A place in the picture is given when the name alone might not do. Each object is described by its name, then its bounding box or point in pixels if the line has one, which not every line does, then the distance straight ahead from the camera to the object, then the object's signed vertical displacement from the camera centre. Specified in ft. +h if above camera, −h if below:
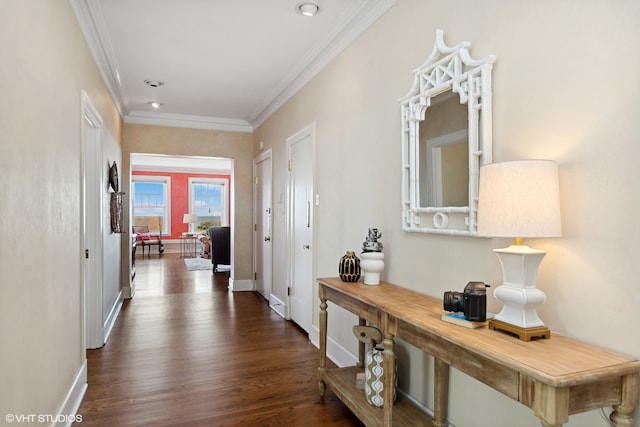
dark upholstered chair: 26.40 -2.24
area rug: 28.25 -3.98
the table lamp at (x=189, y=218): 38.99 -0.70
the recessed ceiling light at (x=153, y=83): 14.46 +4.63
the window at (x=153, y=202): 38.99 +0.84
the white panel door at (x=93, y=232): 11.59 -0.61
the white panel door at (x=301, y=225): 12.96 -0.49
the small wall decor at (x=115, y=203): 14.52 +0.30
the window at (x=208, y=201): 40.96 +1.00
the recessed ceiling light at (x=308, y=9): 9.04 +4.59
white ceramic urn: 7.87 -1.06
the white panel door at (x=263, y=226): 18.01 -0.71
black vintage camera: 4.98 -1.14
